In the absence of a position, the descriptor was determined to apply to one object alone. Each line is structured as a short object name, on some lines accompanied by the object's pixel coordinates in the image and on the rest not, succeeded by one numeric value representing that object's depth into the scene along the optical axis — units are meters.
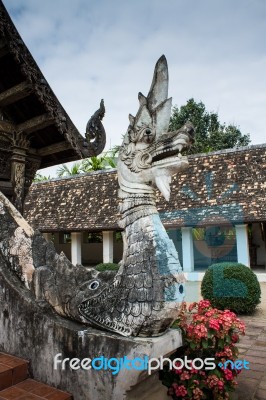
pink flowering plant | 2.54
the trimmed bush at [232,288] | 6.78
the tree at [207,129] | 26.11
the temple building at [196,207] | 11.22
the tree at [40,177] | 28.06
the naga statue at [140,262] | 2.20
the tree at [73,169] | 24.08
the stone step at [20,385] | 2.25
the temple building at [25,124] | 4.05
